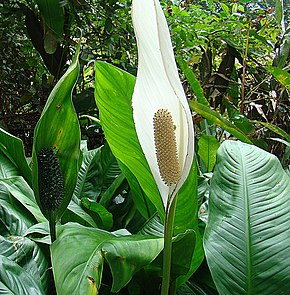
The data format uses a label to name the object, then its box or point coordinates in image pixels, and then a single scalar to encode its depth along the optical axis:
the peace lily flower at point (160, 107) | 0.38
